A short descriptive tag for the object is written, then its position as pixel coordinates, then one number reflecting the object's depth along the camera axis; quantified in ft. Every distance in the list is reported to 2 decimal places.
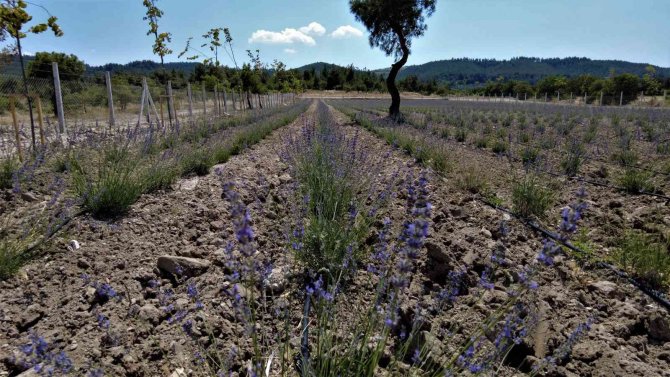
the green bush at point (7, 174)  14.03
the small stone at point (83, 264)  9.62
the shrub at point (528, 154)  24.36
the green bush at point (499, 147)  29.18
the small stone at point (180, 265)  9.63
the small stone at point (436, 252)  10.07
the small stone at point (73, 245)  10.34
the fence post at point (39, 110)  20.23
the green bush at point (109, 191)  12.40
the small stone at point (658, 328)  8.05
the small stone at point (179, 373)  6.38
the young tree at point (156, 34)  48.03
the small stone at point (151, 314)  7.68
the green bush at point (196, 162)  19.08
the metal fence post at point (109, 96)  42.66
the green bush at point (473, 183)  17.31
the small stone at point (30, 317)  7.42
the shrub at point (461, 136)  35.68
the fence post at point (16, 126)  17.44
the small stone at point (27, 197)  13.57
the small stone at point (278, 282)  8.81
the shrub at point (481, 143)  31.63
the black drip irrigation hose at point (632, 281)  8.90
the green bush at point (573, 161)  20.88
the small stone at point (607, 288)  9.39
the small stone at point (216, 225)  12.84
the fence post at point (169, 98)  46.79
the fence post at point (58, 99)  35.24
